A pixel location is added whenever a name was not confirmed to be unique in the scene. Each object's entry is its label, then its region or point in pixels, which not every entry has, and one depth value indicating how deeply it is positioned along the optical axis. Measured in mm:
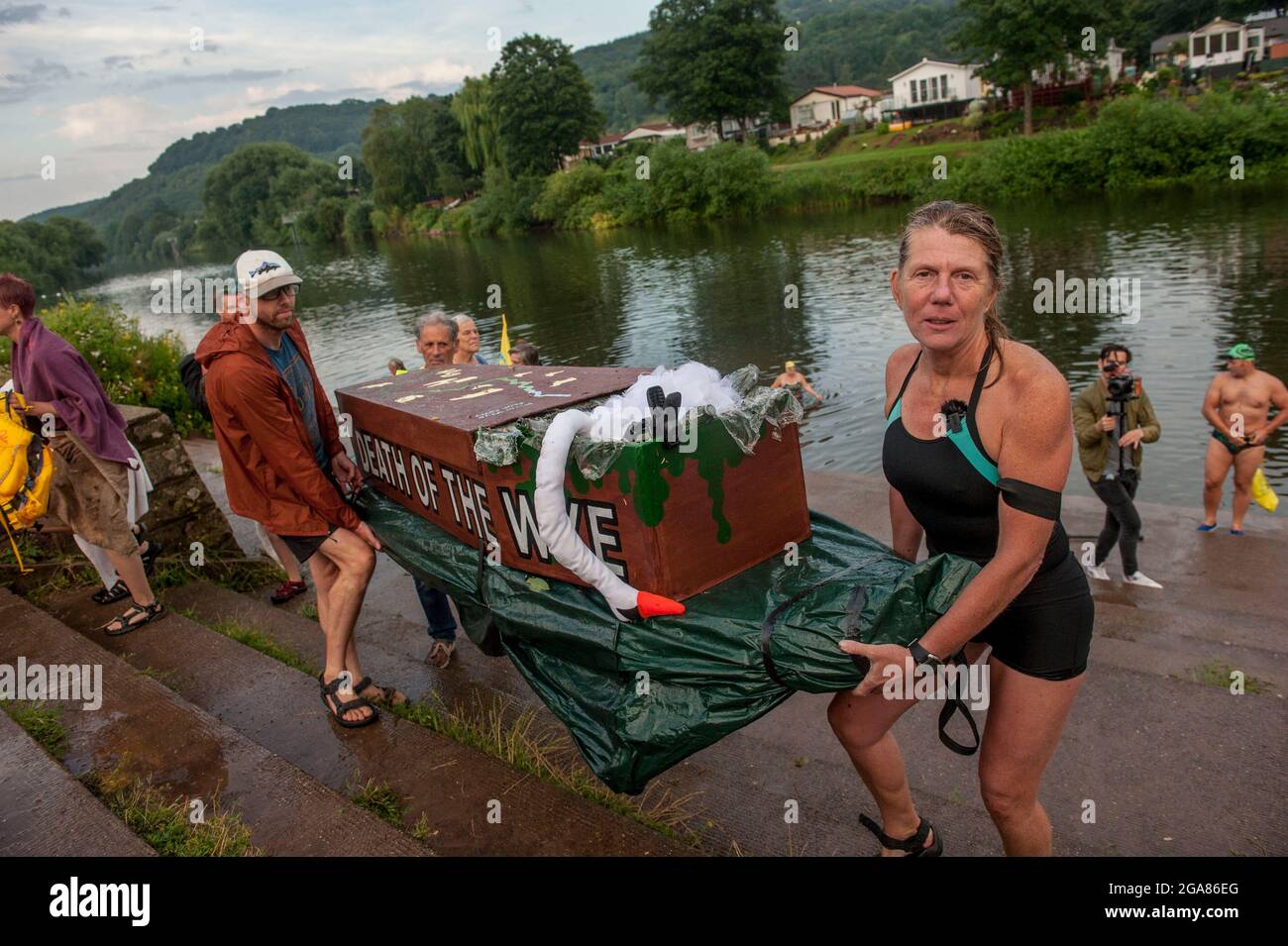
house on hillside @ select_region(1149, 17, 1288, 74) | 61188
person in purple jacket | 5535
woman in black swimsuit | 2592
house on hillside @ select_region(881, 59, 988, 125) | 71125
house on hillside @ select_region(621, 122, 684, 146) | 86012
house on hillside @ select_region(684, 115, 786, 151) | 73062
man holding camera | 7875
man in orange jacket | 4184
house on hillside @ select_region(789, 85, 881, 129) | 82812
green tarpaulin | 2764
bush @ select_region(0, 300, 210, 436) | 12648
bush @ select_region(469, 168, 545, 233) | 67500
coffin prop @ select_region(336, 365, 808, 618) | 2992
